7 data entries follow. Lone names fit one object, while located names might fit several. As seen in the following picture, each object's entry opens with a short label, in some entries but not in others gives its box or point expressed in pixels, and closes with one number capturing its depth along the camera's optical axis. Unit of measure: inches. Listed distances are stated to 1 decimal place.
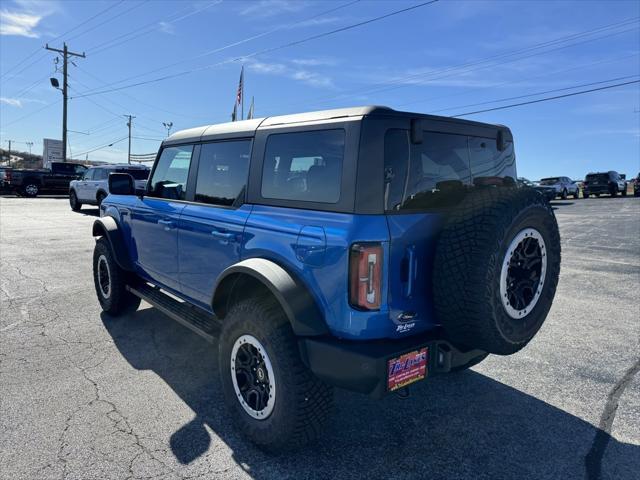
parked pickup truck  933.2
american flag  1000.2
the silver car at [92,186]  601.2
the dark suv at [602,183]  1210.6
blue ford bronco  86.5
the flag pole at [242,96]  974.0
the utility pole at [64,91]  1398.9
